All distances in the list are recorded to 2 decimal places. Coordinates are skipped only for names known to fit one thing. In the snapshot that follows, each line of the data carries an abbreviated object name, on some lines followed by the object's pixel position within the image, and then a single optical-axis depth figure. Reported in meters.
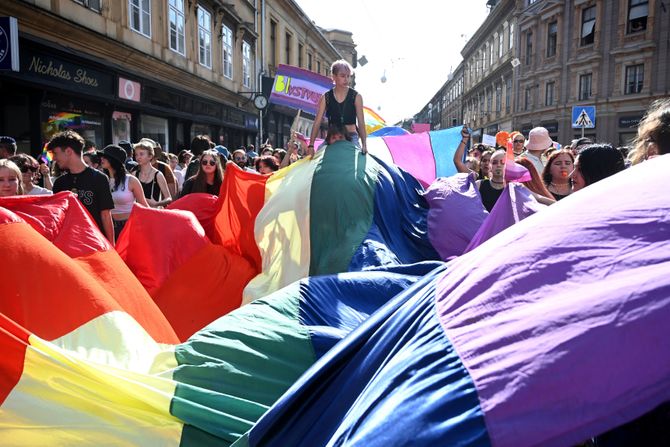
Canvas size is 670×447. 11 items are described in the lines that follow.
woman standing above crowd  5.25
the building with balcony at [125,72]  9.12
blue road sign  12.38
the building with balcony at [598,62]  26.88
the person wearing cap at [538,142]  6.43
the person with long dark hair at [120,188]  5.16
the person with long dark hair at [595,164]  3.17
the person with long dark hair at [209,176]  5.40
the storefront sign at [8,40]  6.86
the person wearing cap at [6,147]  5.99
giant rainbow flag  1.04
